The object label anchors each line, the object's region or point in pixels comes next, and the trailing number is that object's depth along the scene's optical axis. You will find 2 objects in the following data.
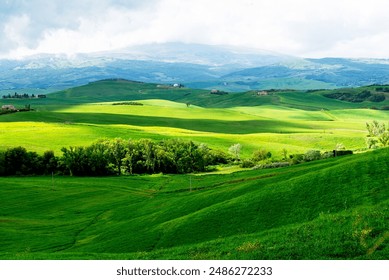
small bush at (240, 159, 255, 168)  142.86
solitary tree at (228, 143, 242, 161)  166.70
